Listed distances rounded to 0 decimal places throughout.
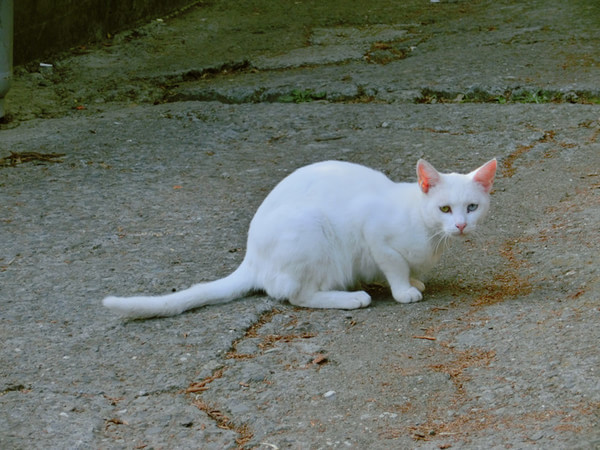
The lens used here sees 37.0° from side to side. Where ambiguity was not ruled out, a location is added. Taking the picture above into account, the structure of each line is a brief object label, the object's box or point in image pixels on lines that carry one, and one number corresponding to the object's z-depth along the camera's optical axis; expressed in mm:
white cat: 3510
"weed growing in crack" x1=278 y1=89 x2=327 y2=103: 6461
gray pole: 5715
